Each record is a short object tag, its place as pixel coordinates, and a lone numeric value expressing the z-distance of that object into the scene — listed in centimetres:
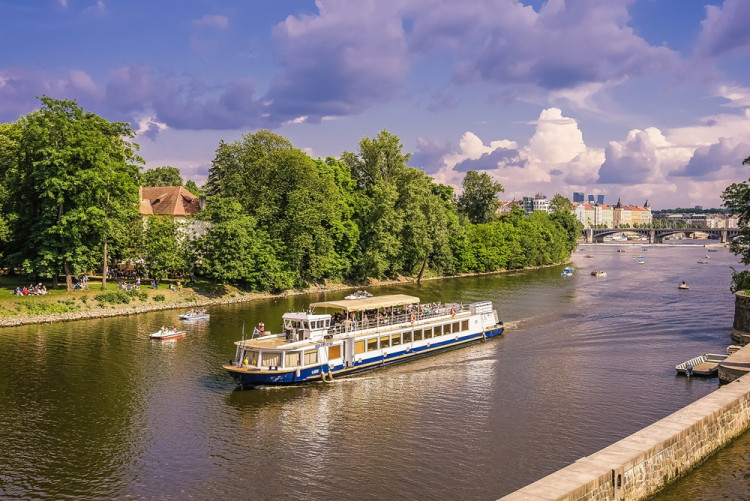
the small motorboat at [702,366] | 4819
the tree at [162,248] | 8669
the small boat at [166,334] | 6109
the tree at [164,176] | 17000
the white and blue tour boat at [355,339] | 4578
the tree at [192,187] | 16700
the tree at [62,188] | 7344
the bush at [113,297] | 7564
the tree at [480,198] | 17538
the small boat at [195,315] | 7256
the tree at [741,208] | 7019
